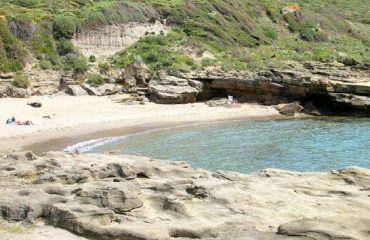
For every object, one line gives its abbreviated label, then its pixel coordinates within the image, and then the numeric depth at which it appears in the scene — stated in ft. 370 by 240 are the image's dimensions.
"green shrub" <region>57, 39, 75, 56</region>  144.87
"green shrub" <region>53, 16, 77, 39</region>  149.48
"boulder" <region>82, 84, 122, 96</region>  127.34
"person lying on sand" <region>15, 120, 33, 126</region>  86.84
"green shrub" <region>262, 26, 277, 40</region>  202.25
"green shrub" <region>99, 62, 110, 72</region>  140.36
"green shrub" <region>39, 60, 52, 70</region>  132.98
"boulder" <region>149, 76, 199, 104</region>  123.75
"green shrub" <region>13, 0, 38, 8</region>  174.29
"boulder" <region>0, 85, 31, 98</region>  114.62
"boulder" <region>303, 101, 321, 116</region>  119.75
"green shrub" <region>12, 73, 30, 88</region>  118.83
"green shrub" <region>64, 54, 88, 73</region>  136.05
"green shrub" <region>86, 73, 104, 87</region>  130.52
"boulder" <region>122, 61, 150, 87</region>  133.80
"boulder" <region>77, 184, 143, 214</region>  27.73
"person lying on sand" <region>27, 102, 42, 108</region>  105.81
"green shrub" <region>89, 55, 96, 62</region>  144.97
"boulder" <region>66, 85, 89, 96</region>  126.11
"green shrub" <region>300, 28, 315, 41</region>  211.20
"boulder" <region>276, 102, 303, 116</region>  117.70
